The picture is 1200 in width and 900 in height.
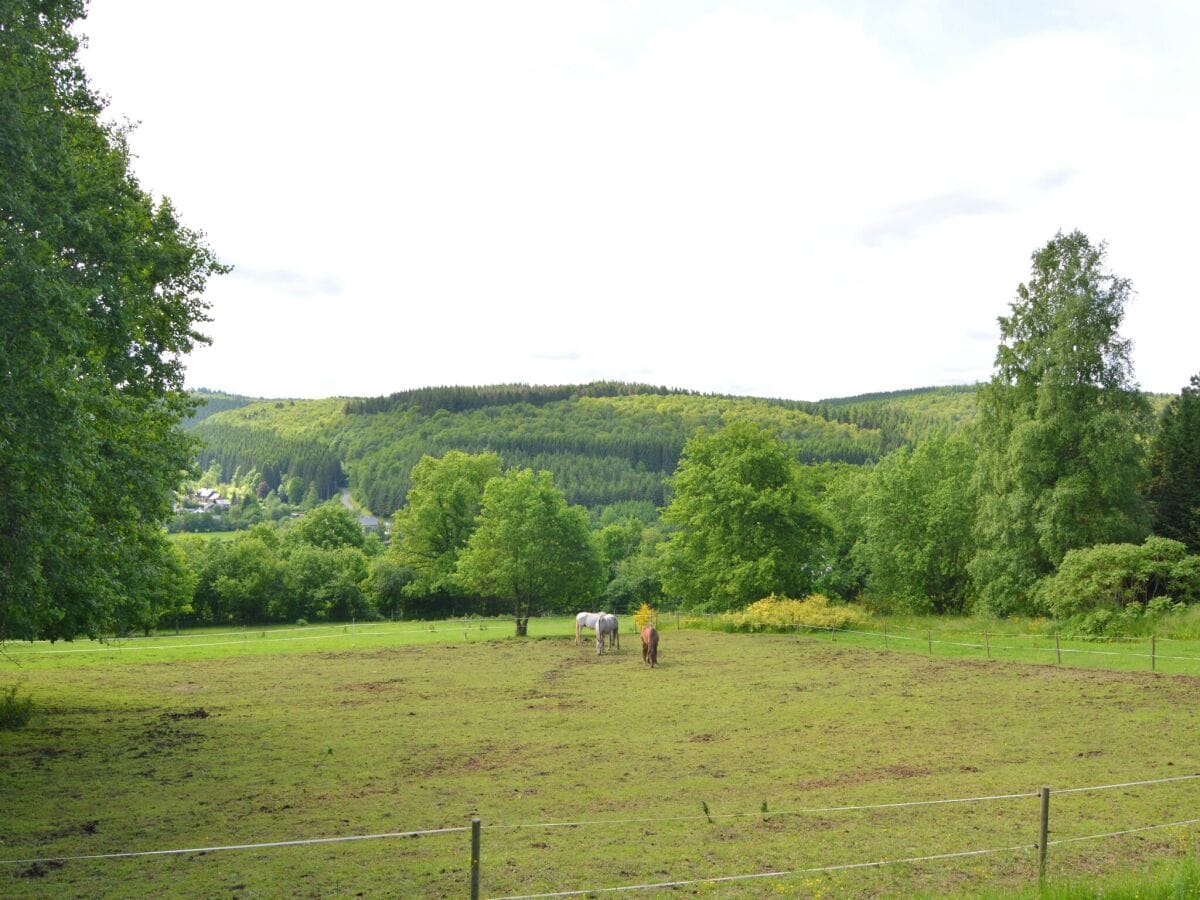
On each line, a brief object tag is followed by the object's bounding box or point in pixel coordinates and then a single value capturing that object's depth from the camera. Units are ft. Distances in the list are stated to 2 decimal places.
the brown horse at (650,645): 99.76
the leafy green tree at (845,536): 179.01
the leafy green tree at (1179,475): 134.41
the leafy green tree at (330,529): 250.16
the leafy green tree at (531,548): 165.99
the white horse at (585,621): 132.38
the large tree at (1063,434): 115.14
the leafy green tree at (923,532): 162.20
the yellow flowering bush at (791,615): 134.51
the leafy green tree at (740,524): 151.33
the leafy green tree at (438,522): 217.36
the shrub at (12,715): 62.95
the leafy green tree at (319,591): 201.36
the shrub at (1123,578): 102.94
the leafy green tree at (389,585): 208.95
